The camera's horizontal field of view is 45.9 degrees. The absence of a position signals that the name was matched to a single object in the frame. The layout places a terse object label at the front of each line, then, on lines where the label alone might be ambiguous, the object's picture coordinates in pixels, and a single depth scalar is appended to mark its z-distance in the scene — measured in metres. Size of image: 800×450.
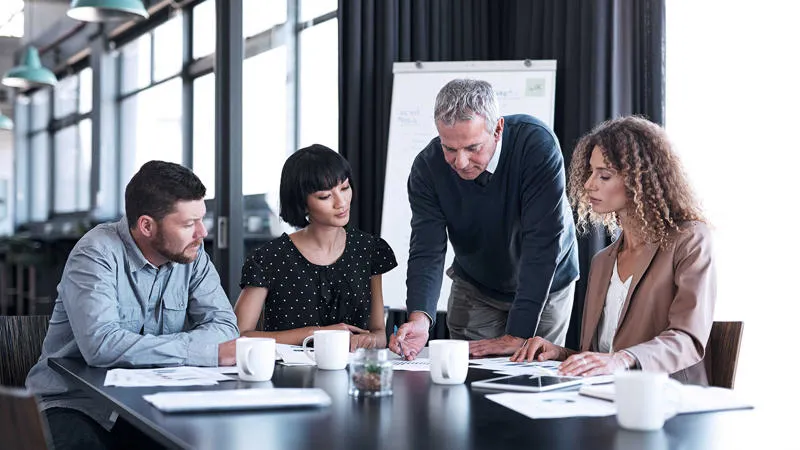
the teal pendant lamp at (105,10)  4.53
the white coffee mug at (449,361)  1.65
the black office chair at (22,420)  1.11
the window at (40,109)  11.19
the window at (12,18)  10.66
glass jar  1.52
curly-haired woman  1.86
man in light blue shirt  1.95
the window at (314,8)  4.85
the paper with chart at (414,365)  1.88
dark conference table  1.16
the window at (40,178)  11.12
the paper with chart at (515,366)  1.81
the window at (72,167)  9.62
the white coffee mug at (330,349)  1.86
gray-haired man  2.29
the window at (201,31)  6.36
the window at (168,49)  7.25
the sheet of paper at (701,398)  1.39
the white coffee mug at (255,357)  1.66
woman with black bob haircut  2.54
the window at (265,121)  4.87
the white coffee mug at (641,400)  1.22
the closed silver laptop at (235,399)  1.35
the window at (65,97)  10.08
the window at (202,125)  6.55
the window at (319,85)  4.72
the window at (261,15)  4.79
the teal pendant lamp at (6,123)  9.49
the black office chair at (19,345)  2.25
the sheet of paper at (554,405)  1.34
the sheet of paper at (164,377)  1.66
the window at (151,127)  7.55
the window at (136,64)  8.27
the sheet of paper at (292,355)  1.97
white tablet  1.54
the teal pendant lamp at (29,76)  7.32
